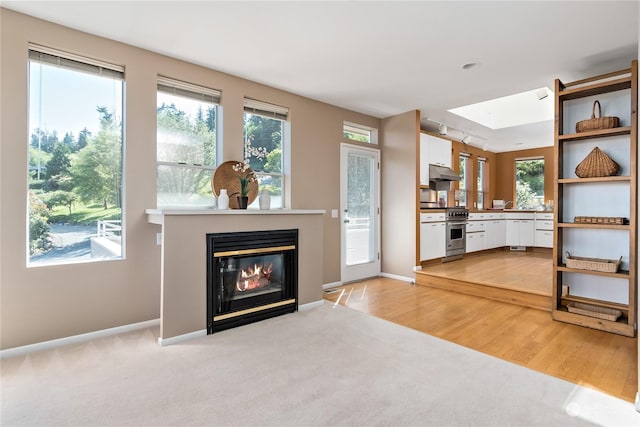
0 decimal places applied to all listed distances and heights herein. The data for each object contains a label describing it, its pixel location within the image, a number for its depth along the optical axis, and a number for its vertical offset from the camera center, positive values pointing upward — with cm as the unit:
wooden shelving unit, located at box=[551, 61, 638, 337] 294 +12
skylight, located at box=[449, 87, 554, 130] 528 +174
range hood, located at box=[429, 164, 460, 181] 564 +71
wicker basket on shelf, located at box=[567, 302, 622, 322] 304 -92
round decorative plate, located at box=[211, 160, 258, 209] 340 +34
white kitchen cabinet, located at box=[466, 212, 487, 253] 632 -35
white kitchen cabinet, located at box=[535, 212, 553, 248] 689 -32
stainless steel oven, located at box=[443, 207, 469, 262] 573 -33
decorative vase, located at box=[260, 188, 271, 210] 353 +14
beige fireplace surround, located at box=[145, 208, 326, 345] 274 -39
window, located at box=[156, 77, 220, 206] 323 +73
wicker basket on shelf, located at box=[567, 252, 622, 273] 302 -46
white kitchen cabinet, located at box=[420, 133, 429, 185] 527 +89
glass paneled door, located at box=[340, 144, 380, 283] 484 +4
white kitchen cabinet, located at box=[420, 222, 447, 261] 513 -42
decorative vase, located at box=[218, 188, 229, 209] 322 +13
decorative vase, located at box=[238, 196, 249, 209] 332 +11
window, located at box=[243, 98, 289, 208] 384 +85
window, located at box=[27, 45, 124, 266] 263 +46
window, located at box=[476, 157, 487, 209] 781 +81
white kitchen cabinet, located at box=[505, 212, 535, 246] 714 -32
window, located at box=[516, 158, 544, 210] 760 +73
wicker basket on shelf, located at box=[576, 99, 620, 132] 307 +88
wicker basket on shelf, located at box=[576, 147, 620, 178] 309 +47
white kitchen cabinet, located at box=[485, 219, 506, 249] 689 -41
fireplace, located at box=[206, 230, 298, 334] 300 -64
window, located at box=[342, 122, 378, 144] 495 +127
